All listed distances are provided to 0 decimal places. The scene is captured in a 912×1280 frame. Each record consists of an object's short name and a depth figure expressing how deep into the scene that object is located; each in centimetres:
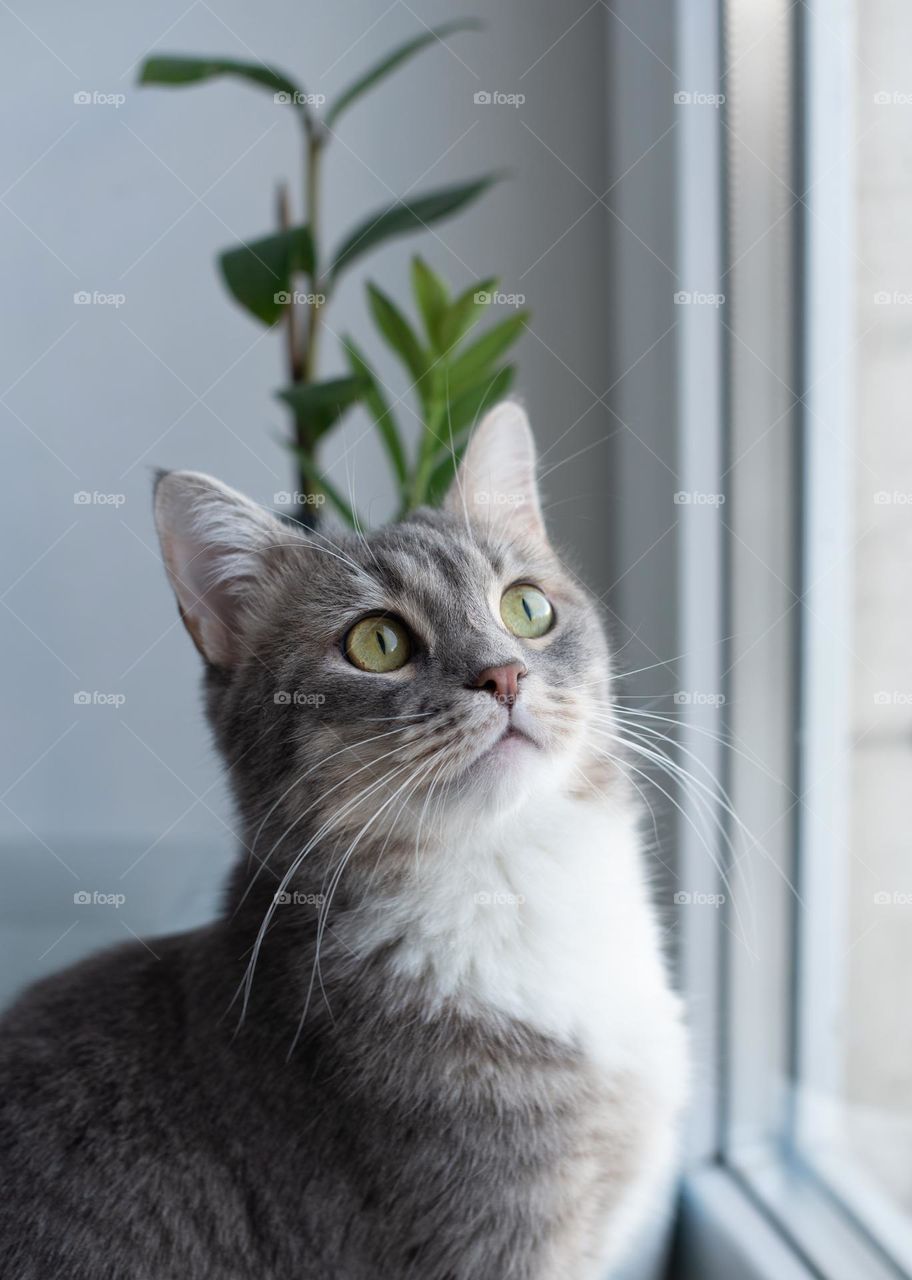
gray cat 66
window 75
